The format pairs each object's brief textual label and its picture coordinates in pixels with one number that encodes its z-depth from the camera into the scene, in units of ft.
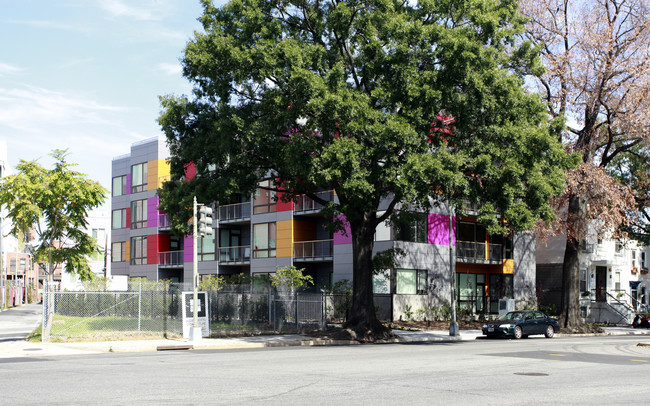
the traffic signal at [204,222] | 78.48
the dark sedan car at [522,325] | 105.09
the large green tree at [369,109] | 78.74
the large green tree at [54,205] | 90.22
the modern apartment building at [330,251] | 138.62
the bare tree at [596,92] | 110.73
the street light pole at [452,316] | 106.01
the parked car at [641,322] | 142.82
